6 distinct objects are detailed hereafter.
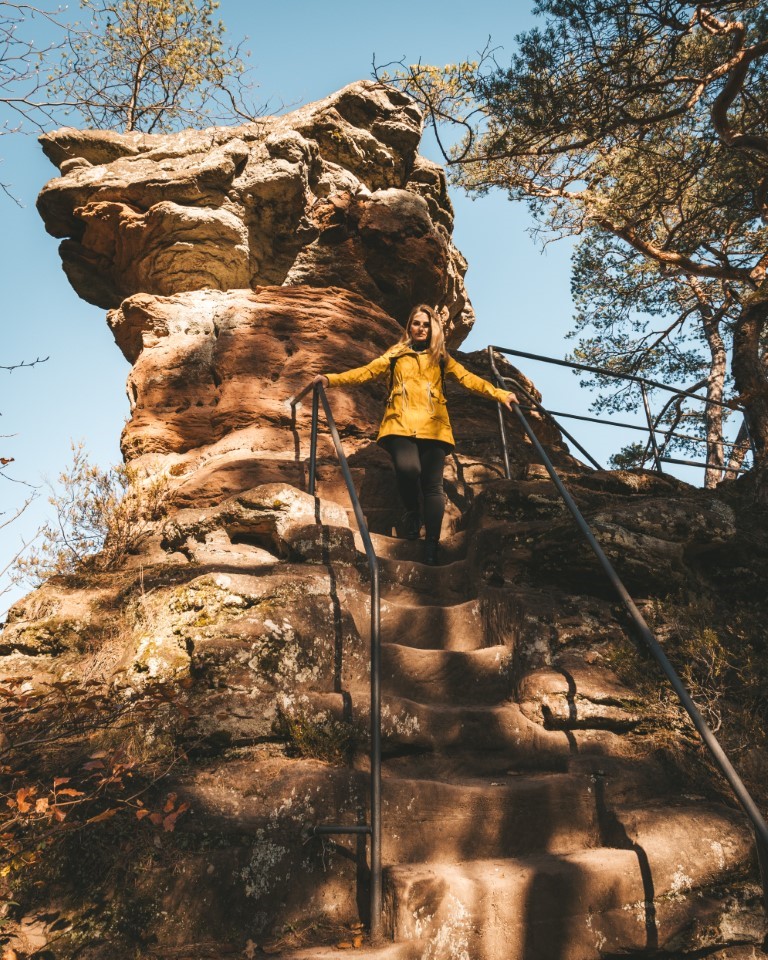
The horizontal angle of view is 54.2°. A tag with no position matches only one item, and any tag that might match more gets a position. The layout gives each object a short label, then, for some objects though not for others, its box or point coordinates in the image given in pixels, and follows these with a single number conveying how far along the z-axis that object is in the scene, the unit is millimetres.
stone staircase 2719
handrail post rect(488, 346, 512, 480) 6422
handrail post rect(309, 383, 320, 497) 5688
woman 5465
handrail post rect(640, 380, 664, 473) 7105
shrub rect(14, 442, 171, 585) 5180
